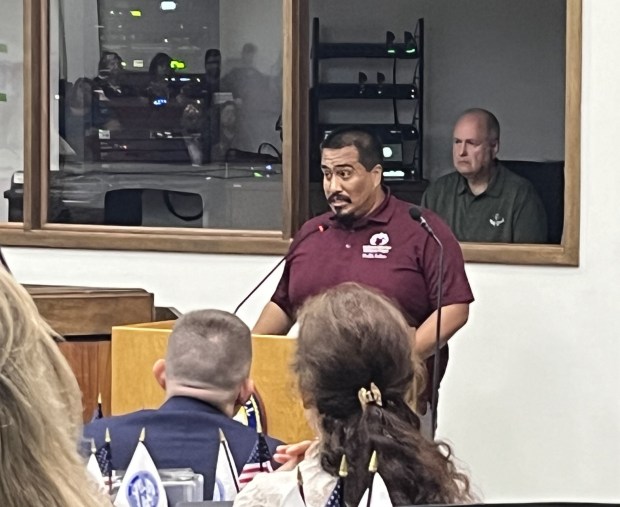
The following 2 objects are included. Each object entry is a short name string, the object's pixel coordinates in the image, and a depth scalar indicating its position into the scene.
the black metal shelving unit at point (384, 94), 6.58
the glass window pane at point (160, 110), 6.74
